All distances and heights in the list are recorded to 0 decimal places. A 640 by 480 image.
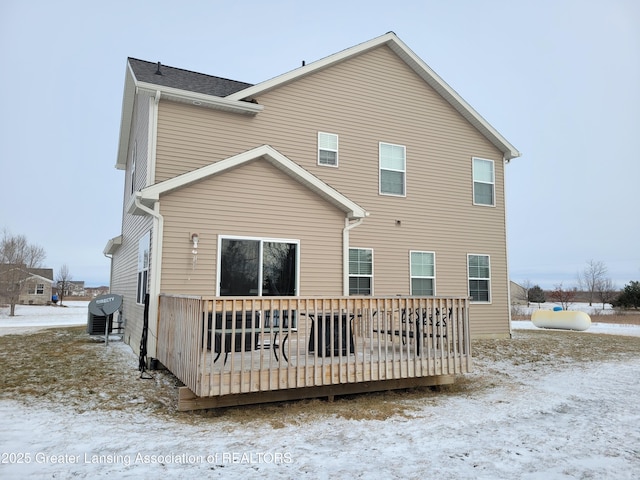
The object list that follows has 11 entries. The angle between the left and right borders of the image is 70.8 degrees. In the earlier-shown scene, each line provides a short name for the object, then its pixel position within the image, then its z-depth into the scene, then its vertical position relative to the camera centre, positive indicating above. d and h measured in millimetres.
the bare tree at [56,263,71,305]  55069 +1779
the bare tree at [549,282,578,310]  41281 -155
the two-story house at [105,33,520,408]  8156 +2358
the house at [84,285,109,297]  65225 -181
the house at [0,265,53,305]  31116 +323
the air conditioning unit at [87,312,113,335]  12023 -934
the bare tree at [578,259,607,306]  46781 +1985
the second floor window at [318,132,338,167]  11656 +3685
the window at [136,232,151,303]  8734 +477
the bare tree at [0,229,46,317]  30688 +2070
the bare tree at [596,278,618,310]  42497 +396
